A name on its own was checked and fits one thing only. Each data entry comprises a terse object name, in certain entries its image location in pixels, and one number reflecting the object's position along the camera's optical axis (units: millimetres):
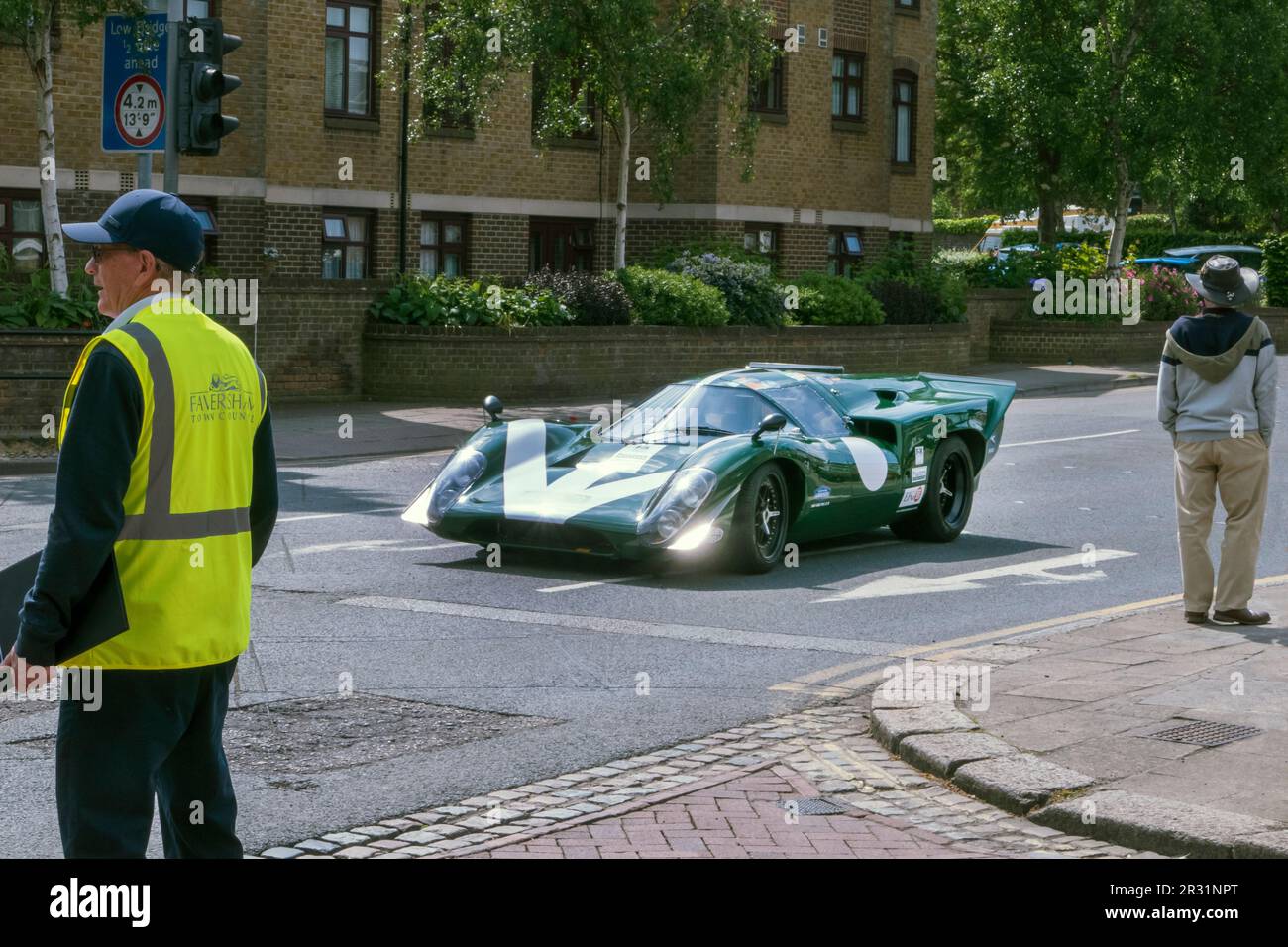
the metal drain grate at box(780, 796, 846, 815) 6391
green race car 11078
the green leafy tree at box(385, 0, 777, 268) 25188
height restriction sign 16469
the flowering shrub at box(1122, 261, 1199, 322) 37625
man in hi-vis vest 4031
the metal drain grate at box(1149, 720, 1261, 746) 7047
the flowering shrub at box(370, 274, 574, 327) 24469
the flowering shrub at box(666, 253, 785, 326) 28141
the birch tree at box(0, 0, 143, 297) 20297
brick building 26031
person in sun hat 9914
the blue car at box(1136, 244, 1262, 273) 44344
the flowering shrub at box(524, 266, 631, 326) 25906
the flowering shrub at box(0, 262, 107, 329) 19500
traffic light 15586
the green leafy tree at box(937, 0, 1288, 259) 35969
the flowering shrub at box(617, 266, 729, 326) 26828
